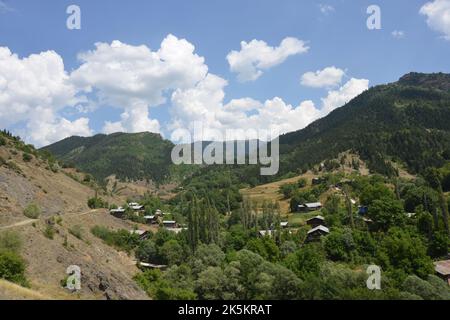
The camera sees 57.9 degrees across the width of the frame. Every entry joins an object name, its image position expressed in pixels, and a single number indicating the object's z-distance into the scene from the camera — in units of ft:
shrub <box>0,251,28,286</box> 114.93
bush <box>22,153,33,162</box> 300.20
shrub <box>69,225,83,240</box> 191.11
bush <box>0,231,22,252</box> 133.49
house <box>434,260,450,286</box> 180.14
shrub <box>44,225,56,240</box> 162.09
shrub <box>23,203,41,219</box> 194.29
